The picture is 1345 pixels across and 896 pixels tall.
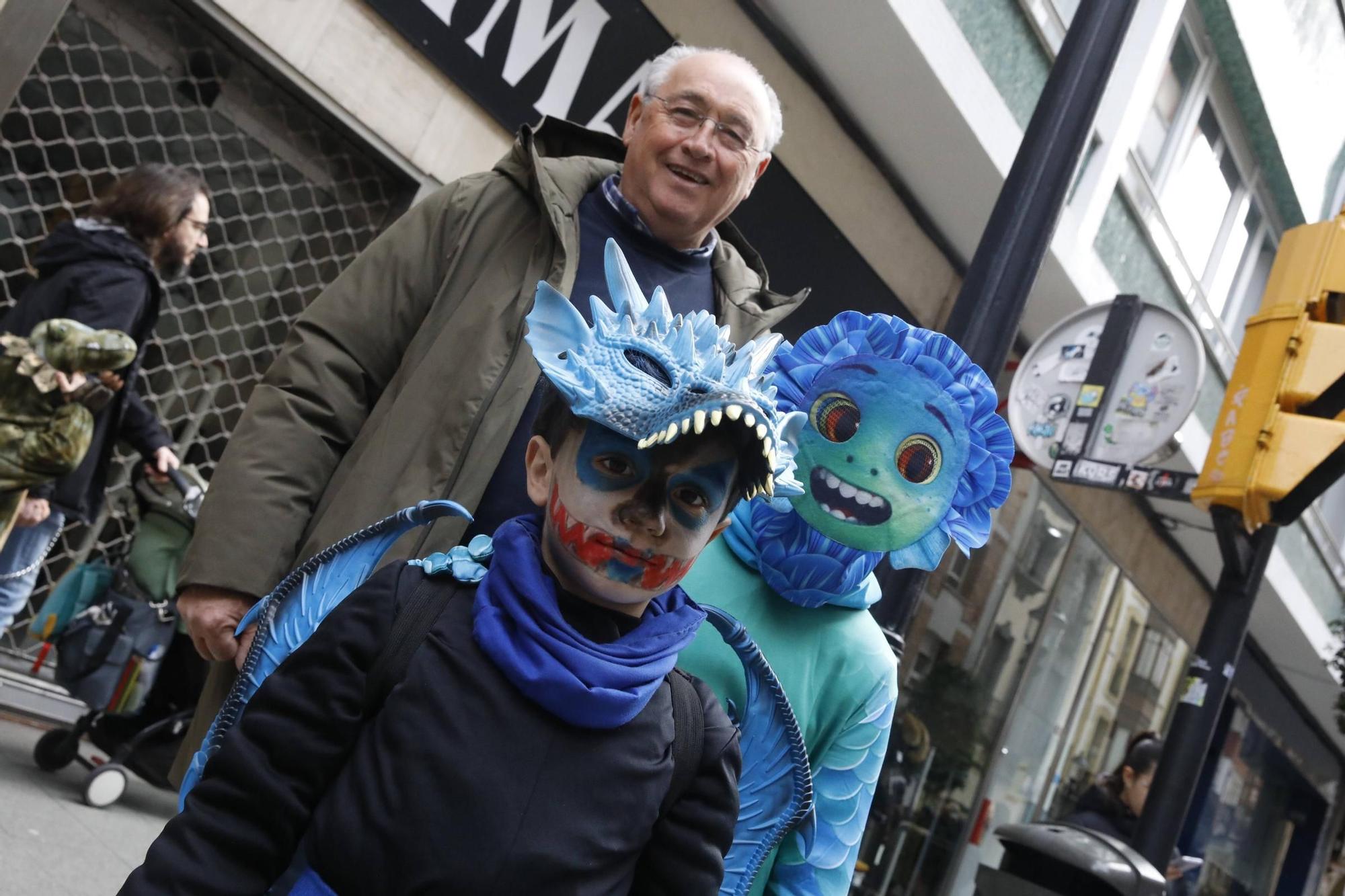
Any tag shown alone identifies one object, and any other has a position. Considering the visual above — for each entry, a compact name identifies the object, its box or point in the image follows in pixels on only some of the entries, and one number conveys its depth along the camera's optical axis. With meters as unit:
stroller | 5.27
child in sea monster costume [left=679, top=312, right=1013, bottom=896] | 2.08
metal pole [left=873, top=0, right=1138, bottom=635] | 4.17
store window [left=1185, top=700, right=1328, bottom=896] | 18.61
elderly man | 2.44
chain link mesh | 5.52
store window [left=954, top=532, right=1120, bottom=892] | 12.11
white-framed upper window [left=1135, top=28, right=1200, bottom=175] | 11.70
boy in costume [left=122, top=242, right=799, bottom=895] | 1.57
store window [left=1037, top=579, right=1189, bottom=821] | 13.78
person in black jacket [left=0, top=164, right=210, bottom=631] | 4.62
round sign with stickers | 7.84
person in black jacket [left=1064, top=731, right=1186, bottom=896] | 5.42
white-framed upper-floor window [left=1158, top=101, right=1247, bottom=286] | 12.55
